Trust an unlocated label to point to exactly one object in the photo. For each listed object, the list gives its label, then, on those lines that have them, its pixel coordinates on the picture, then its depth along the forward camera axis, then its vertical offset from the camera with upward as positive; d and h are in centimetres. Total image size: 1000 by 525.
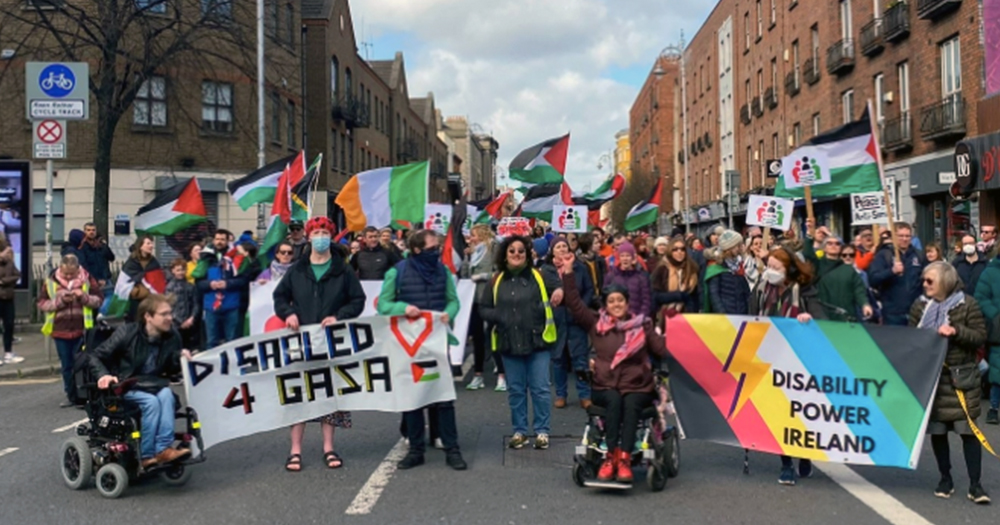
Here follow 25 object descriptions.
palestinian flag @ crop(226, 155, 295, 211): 1308 +144
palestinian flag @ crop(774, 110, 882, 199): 1014 +133
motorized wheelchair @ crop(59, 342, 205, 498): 640 -108
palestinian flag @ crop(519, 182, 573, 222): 1666 +153
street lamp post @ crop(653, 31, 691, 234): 4601 +1132
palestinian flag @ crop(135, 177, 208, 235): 1166 +98
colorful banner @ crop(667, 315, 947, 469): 643 -71
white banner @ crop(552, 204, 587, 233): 1598 +113
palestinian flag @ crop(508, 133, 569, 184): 1495 +195
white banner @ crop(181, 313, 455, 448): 713 -64
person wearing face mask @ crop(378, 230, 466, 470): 728 -4
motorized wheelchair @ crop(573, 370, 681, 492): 643 -111
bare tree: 1877 +520
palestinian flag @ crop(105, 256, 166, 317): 929 +13
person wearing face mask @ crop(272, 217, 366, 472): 729 -3
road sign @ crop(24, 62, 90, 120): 1305 +278
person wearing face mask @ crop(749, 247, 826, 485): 677 -5
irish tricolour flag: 1180 +115
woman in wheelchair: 637 -59
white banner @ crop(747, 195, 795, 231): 1453 +111
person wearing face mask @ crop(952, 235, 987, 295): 1092 +20
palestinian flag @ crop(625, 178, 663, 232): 1844 +142
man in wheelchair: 643 -53
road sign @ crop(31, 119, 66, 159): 1301 +212
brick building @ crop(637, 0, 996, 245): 2206 +612
